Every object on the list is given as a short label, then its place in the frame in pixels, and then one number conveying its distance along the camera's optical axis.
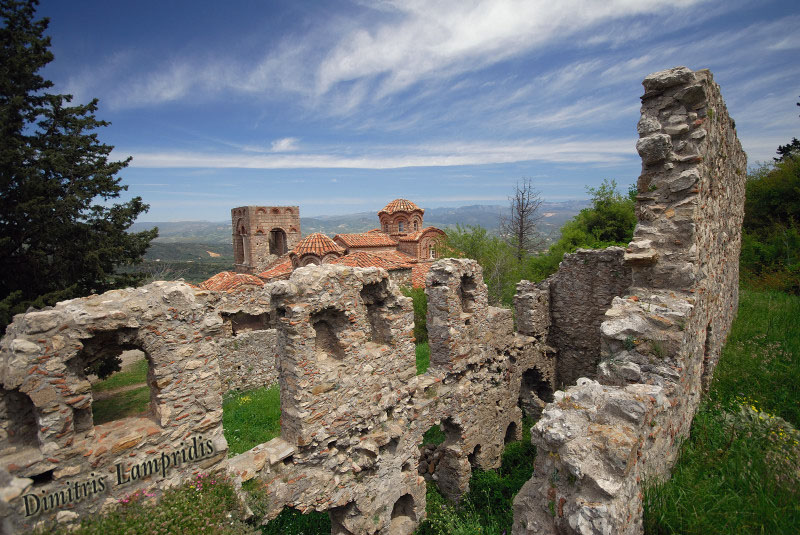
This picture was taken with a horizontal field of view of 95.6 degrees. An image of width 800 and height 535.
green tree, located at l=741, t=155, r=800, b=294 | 13.11
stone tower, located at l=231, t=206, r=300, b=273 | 30.20
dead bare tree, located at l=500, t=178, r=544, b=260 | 28.20
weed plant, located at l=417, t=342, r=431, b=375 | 14.87
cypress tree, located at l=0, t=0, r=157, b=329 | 11.12
